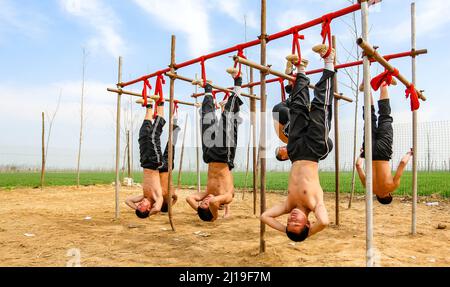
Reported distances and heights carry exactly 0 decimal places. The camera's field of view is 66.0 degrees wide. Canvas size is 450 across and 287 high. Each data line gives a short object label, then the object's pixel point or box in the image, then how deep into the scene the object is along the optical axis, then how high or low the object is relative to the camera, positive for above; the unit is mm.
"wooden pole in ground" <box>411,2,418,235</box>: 6027 +259
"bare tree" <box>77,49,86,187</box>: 16922 +1576
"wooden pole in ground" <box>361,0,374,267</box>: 3438 +178
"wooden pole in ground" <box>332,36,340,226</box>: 6509 +419
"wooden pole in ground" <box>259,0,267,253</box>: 4596 +462
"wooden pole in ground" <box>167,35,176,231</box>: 6277 +387
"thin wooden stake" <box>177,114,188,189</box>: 10823 +384
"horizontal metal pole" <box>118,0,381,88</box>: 4008 +1727
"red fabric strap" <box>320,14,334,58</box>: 4184 +1612
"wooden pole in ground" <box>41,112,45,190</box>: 16312 +536
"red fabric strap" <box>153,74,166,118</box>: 7039 +1420
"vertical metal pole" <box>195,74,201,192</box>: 9719 +802
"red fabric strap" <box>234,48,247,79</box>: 5306 +1618
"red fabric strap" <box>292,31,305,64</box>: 4398 +1505
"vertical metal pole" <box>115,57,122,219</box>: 7562 +528
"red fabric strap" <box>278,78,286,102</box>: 5816 +1111
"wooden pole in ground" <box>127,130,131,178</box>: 18612 +291
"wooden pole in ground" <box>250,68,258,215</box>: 6941 -99
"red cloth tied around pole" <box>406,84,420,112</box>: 5499 +1048
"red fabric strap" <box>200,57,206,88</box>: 5934 +1505
